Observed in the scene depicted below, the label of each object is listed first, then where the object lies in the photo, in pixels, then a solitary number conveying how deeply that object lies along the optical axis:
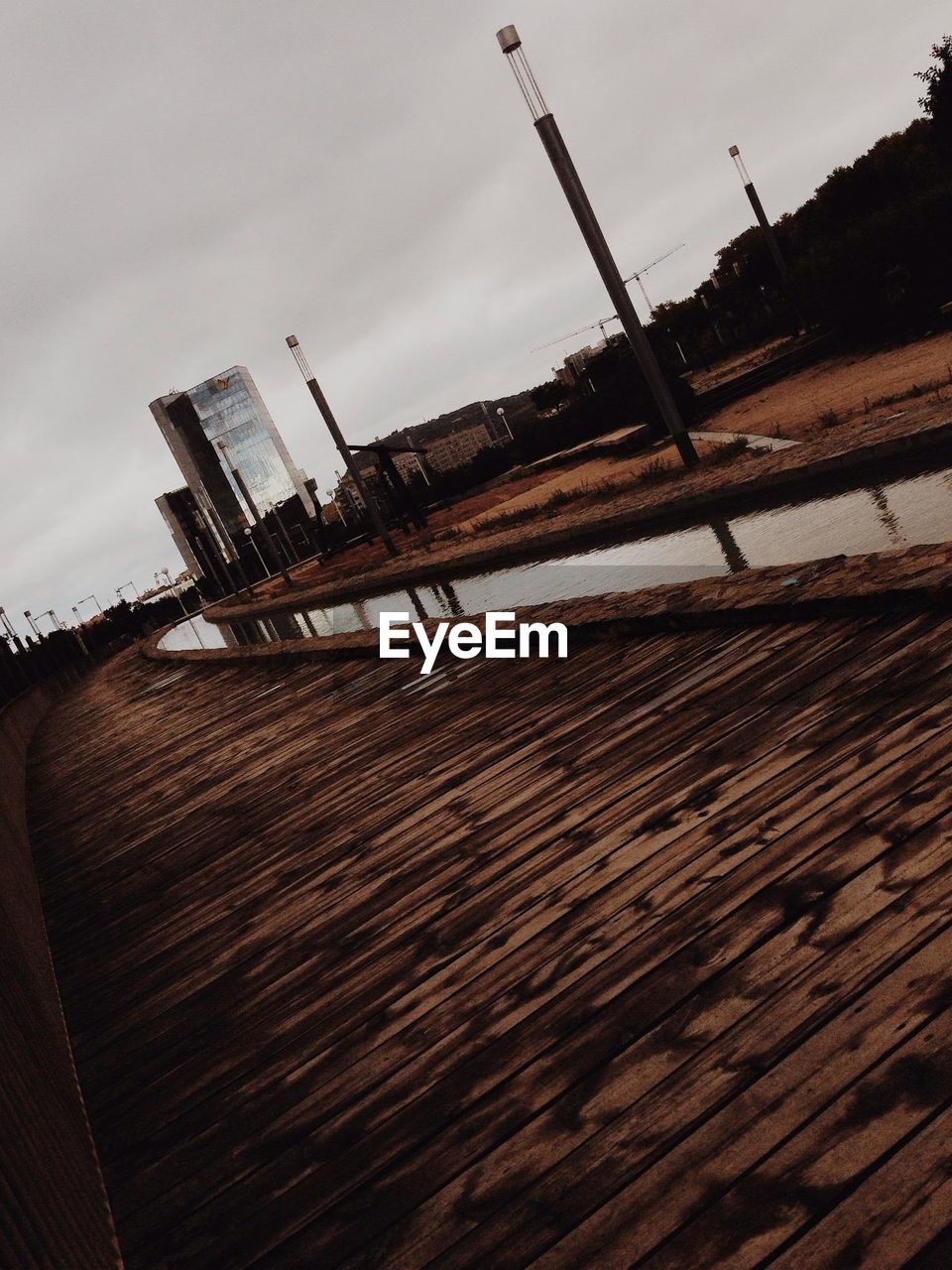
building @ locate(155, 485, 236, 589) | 148.00
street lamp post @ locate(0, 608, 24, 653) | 38.12
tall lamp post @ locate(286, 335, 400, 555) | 23.78
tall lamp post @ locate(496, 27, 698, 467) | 12.68
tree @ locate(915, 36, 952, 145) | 26.84
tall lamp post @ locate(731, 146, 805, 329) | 27.48
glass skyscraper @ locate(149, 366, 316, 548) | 189.00
